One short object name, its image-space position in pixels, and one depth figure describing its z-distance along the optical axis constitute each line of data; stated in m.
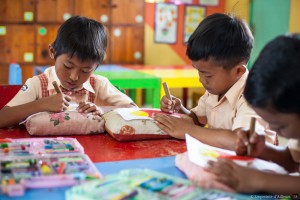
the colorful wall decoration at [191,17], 5.05
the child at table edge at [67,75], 1.41
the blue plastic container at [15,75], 2.72
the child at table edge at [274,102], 0.81
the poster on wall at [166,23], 4.95
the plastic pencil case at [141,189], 0.74
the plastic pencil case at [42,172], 0.83
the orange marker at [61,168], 0.88
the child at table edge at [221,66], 1.28
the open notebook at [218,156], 0.96
